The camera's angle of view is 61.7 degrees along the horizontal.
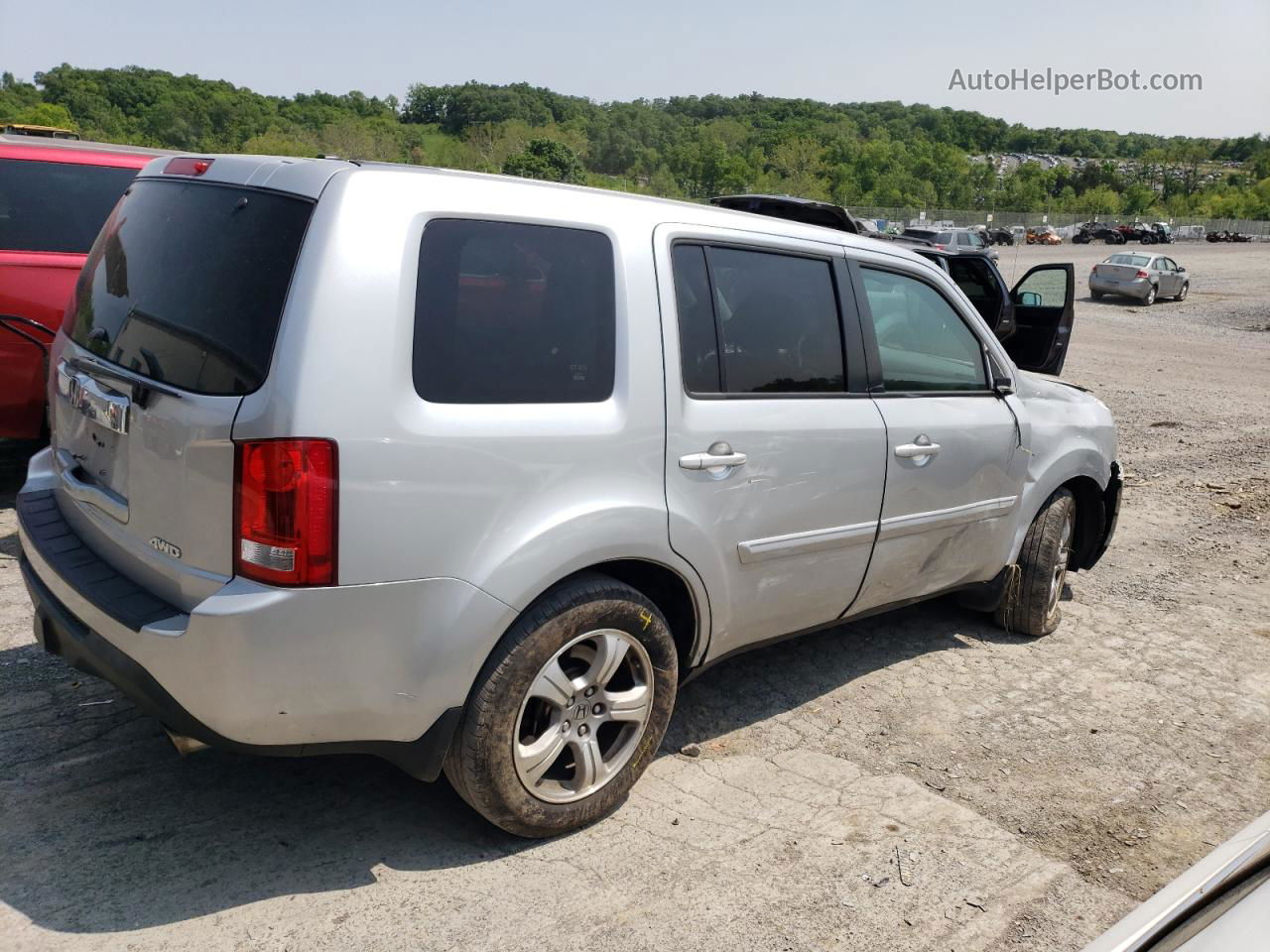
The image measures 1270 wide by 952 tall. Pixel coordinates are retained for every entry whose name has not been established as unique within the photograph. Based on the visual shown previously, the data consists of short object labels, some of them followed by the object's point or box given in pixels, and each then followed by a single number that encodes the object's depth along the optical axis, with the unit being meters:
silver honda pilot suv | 2.57
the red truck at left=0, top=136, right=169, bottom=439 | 5.76
